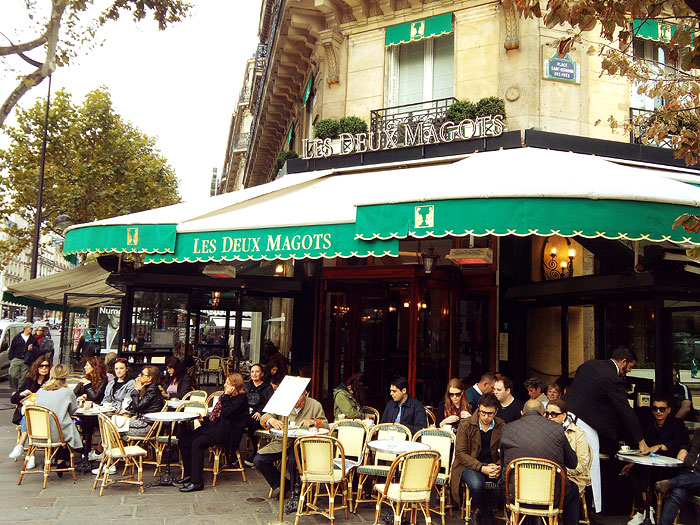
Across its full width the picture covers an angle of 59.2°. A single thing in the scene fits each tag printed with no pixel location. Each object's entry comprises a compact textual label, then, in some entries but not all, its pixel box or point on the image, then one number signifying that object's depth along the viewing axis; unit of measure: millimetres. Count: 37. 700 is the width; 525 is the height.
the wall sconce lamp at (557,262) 10266
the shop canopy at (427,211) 5840
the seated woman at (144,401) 7980
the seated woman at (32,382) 8594
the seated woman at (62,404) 7461
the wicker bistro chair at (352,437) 7027
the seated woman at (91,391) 8203
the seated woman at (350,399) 8117
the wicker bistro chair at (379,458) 6575
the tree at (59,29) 9344
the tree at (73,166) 24719
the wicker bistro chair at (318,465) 6109
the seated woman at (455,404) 7612
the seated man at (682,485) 5828
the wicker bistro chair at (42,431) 7227
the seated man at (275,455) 6930
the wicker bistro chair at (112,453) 6969
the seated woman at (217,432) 7219
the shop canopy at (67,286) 13578
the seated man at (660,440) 6547
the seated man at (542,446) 5430
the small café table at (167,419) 7316
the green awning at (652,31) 10453
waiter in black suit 6398
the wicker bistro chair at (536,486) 5355
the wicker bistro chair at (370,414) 8359
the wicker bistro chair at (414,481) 5691
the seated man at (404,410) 7516
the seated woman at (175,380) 9375
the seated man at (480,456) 6012
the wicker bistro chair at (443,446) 6707
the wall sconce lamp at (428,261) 9773
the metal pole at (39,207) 20888
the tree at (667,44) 4457
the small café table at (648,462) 5981
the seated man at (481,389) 7836
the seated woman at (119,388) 8523
